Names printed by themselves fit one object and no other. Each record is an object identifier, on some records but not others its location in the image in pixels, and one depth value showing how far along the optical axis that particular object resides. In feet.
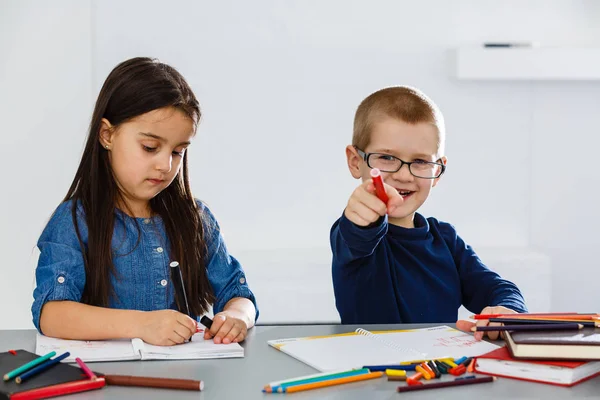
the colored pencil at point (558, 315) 8.66
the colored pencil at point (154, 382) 7.62
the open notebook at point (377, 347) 8.22
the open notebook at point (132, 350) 8.31
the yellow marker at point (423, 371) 7.88
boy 10.07
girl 9.75
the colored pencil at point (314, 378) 7.61
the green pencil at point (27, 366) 7.62
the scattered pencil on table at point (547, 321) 8.49
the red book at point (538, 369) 7.84
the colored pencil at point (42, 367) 7.62
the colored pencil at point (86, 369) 7.68
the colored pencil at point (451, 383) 7.67
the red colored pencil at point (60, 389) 7.42
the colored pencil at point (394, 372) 7.88
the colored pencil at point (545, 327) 8.37
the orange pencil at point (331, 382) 7.60
